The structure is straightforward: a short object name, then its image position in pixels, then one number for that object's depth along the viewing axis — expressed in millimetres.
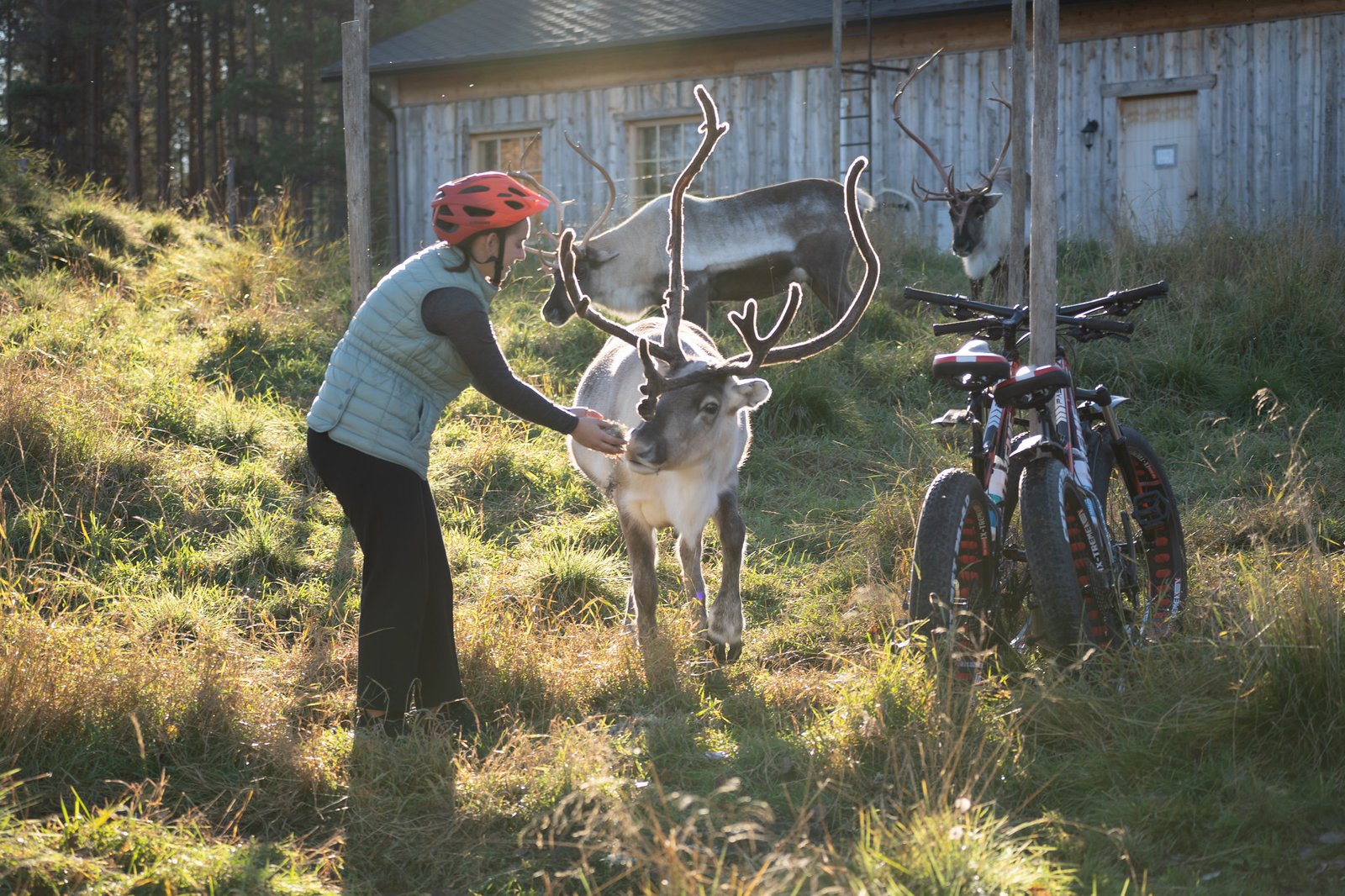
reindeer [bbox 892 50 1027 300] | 11672
